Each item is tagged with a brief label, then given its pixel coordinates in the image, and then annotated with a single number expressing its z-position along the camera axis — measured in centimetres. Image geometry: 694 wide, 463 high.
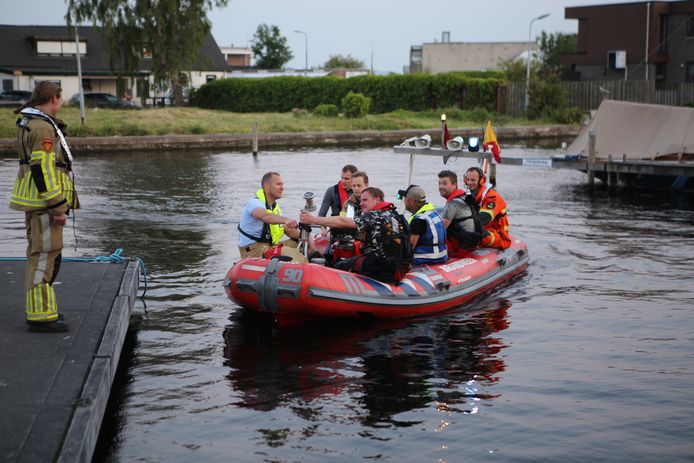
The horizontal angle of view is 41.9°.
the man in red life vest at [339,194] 1310
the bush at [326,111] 5262
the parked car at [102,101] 5316
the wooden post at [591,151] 2588
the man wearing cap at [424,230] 1123
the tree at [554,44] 10106
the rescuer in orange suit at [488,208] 1341
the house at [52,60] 6309
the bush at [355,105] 5081
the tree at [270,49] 10381
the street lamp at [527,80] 5300
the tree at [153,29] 4672
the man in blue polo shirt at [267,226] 1132
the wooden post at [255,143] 3638
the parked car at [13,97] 5041
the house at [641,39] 5712
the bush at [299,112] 5255
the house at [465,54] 9650
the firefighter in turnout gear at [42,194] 817
